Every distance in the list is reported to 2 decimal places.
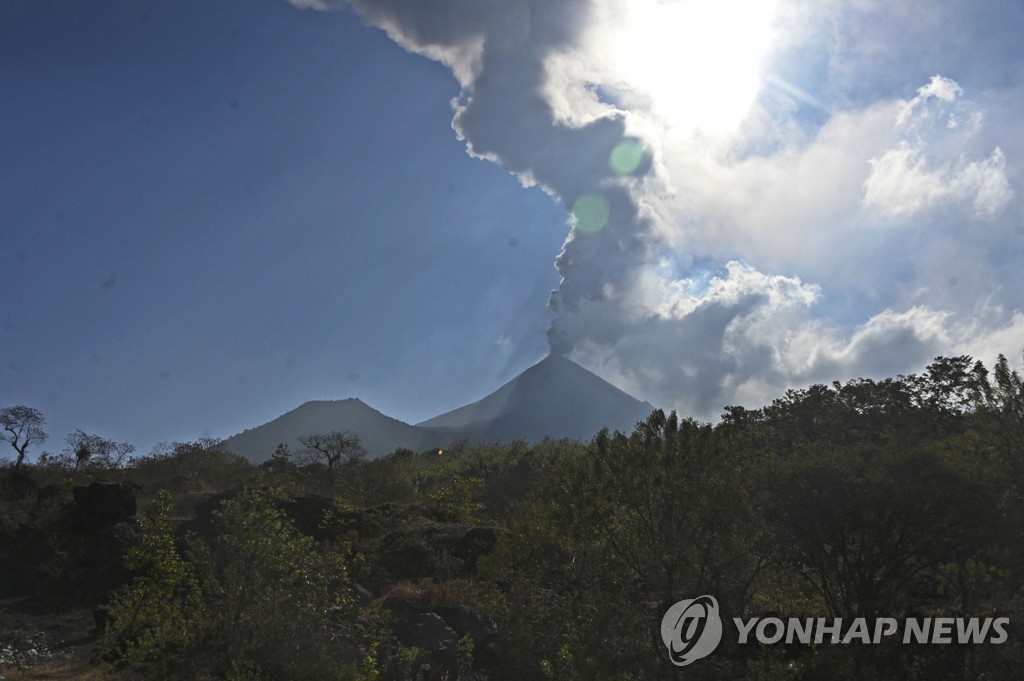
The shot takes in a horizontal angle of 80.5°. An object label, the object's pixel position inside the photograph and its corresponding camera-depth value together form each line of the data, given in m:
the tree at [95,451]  40.62
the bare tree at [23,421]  38.53
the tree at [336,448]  43.22
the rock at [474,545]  21.25
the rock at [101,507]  24.72
